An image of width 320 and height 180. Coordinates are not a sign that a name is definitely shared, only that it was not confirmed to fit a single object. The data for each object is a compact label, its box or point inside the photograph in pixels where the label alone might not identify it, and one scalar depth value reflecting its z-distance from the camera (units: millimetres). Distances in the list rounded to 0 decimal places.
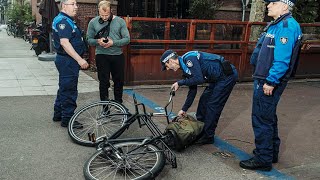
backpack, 3042
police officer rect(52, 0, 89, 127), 3476
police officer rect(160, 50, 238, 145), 3033
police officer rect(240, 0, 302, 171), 2549
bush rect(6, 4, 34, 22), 18685
